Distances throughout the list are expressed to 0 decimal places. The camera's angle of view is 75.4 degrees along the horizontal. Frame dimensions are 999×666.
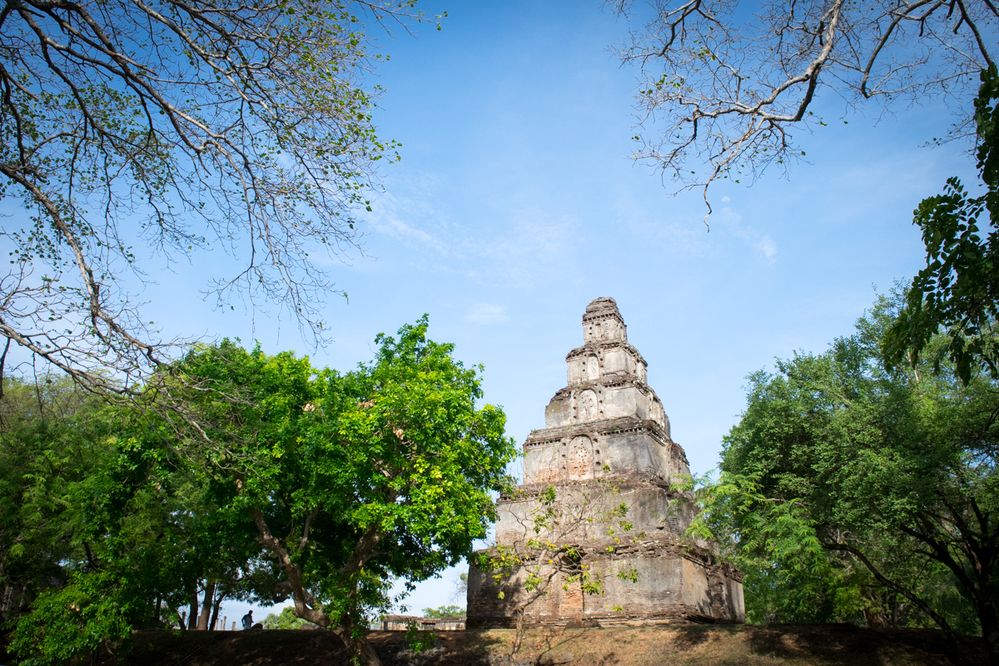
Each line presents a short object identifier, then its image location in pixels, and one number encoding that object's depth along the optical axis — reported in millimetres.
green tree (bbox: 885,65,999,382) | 7383
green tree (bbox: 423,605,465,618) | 45194
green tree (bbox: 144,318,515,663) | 14117
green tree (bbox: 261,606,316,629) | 45009
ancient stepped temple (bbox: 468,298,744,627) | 19172
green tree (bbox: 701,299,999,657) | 15656
